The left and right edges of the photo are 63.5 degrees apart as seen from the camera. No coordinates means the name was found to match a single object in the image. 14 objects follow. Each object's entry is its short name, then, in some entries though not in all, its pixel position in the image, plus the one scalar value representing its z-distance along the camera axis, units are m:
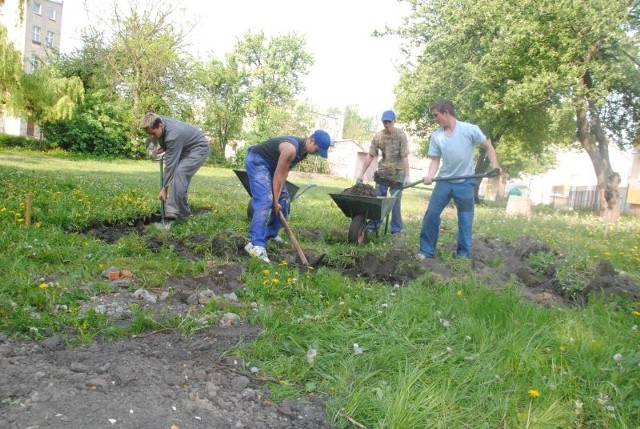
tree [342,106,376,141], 74.31
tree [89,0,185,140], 25.38
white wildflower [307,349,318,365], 2.73
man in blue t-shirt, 5.69
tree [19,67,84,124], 16.19
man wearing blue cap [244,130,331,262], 4.99
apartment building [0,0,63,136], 49.31
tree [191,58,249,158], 30.95
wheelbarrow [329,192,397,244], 5.87
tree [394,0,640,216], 14.48
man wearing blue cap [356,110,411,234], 7.45
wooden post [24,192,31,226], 5.30
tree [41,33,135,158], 24.09
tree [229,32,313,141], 34.09
